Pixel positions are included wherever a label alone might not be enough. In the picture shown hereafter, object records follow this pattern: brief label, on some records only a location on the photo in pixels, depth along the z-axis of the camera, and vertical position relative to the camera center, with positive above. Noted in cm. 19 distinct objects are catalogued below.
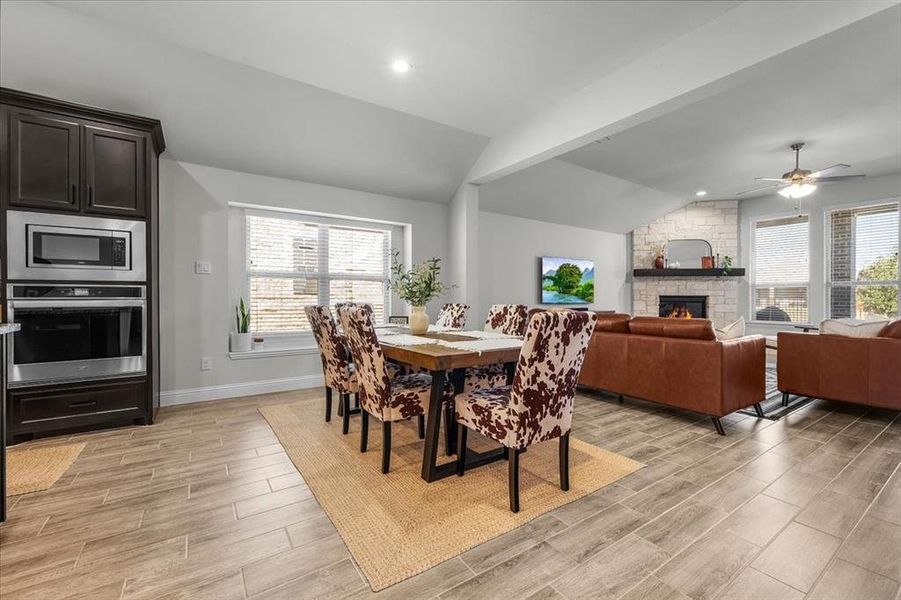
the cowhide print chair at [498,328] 284 -25
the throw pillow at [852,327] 325 -25
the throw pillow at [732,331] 312 -27
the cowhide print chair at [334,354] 278 -41
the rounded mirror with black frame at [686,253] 734 +85
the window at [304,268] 428 +35
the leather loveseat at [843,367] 310 -59
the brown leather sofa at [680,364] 293 -54
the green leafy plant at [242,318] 407 -21
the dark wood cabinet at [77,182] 265 +83
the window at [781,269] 653 +49
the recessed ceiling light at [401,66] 293 +175
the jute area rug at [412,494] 160 -101
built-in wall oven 269 -25
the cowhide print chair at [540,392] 176 -45
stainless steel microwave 267 +36
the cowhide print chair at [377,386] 214 -52
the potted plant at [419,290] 278 +5
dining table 201 -33
